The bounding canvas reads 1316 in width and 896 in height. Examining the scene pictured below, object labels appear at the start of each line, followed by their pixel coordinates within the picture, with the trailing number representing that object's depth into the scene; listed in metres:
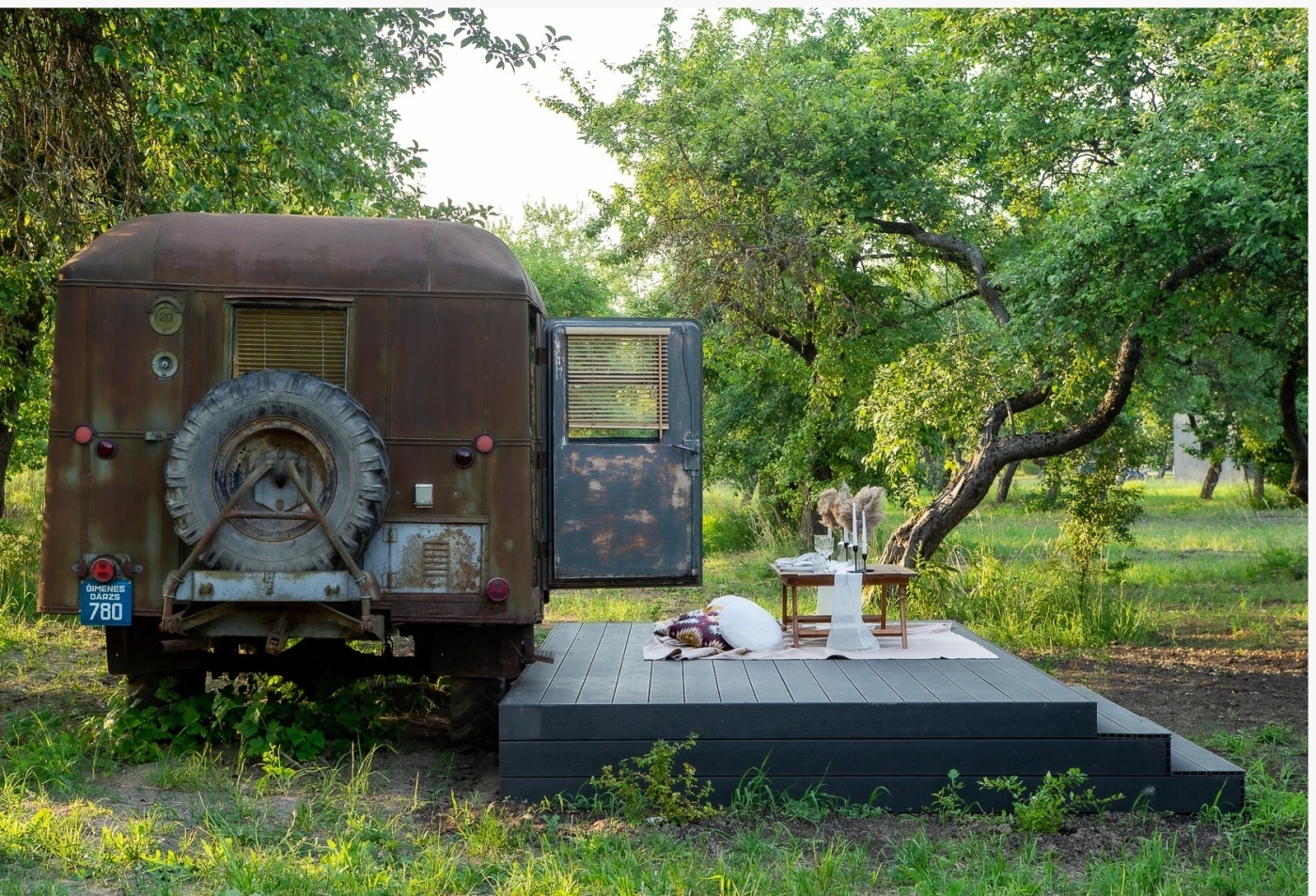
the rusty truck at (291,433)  5.71
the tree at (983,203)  8.23
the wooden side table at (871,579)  7.11
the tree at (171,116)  7.32
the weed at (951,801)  5.47
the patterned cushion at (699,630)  7.19
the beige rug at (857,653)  6.96
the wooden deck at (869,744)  5.54
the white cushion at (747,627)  7.10
